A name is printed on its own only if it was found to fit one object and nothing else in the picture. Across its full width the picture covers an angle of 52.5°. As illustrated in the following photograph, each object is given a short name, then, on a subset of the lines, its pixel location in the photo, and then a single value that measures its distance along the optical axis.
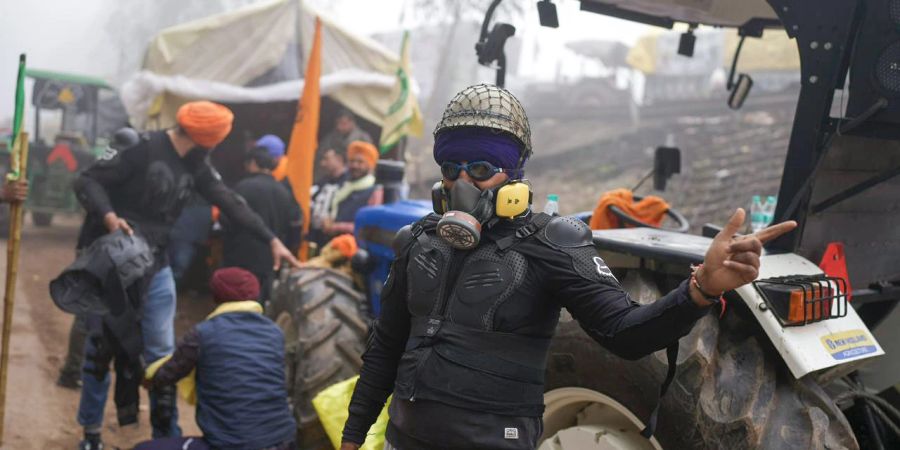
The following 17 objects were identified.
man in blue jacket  4.30
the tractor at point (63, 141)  15.30
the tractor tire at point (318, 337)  4.93
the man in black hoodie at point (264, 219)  7.42
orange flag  8.85
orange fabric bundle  4.56
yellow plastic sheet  3.79
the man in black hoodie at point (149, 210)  5.10
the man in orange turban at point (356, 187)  8.22
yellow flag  10.73
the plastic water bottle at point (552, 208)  2.85
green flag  4.95
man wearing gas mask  2.41
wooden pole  4.81
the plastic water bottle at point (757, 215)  5.81
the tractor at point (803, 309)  2.77
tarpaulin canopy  11.18
